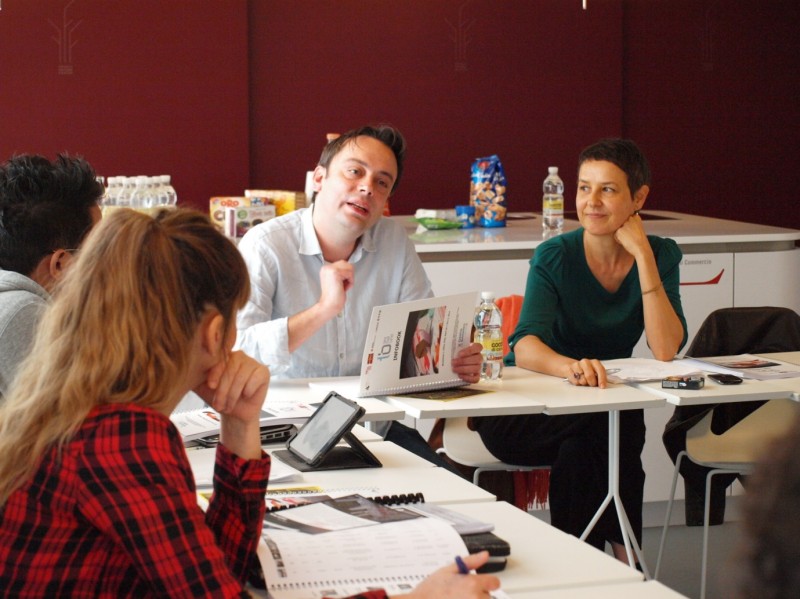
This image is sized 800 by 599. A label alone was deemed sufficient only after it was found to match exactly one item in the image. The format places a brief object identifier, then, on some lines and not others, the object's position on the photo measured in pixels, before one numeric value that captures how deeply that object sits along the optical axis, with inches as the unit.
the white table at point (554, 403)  178.2
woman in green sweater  212.9
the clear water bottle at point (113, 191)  310.7
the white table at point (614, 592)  100.9
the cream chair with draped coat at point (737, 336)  233.9
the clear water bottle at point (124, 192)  309.7
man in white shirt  214.3
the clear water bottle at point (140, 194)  310.7
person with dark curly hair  141.6
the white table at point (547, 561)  105.4
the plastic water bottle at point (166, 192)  317.4
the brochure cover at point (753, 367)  201.6
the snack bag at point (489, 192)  342.3
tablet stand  145.5
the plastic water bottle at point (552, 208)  322.5
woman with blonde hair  84.6
